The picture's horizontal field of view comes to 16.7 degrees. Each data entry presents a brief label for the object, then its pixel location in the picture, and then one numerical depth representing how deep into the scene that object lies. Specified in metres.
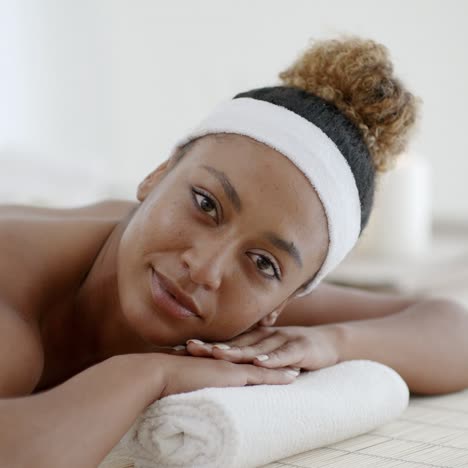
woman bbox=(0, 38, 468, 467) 1.06
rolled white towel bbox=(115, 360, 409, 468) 1.01
